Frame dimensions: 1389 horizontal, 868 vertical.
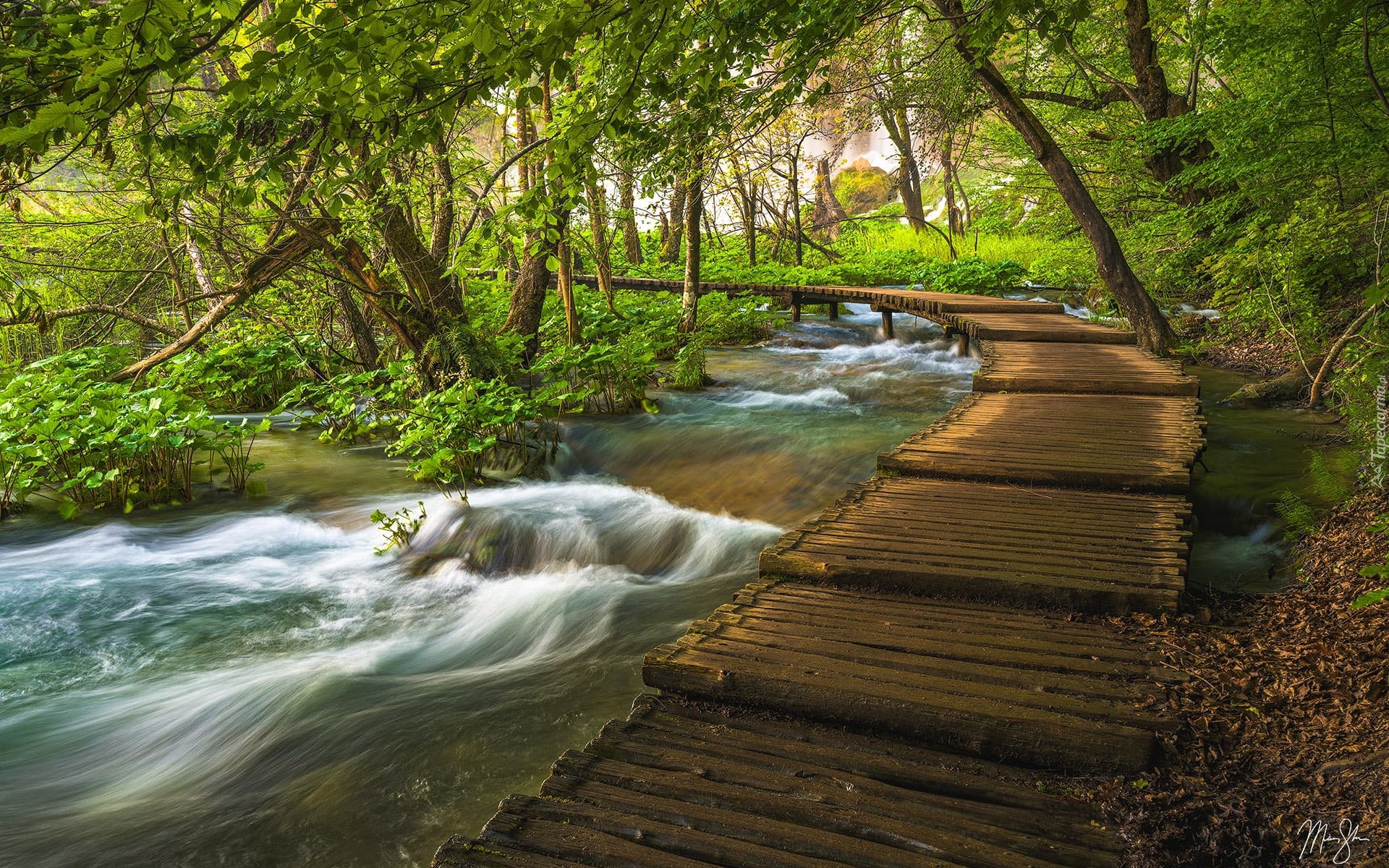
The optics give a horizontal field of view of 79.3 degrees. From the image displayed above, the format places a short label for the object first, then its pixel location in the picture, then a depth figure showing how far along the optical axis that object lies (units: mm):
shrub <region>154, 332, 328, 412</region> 10477
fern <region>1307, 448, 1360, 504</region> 5133
